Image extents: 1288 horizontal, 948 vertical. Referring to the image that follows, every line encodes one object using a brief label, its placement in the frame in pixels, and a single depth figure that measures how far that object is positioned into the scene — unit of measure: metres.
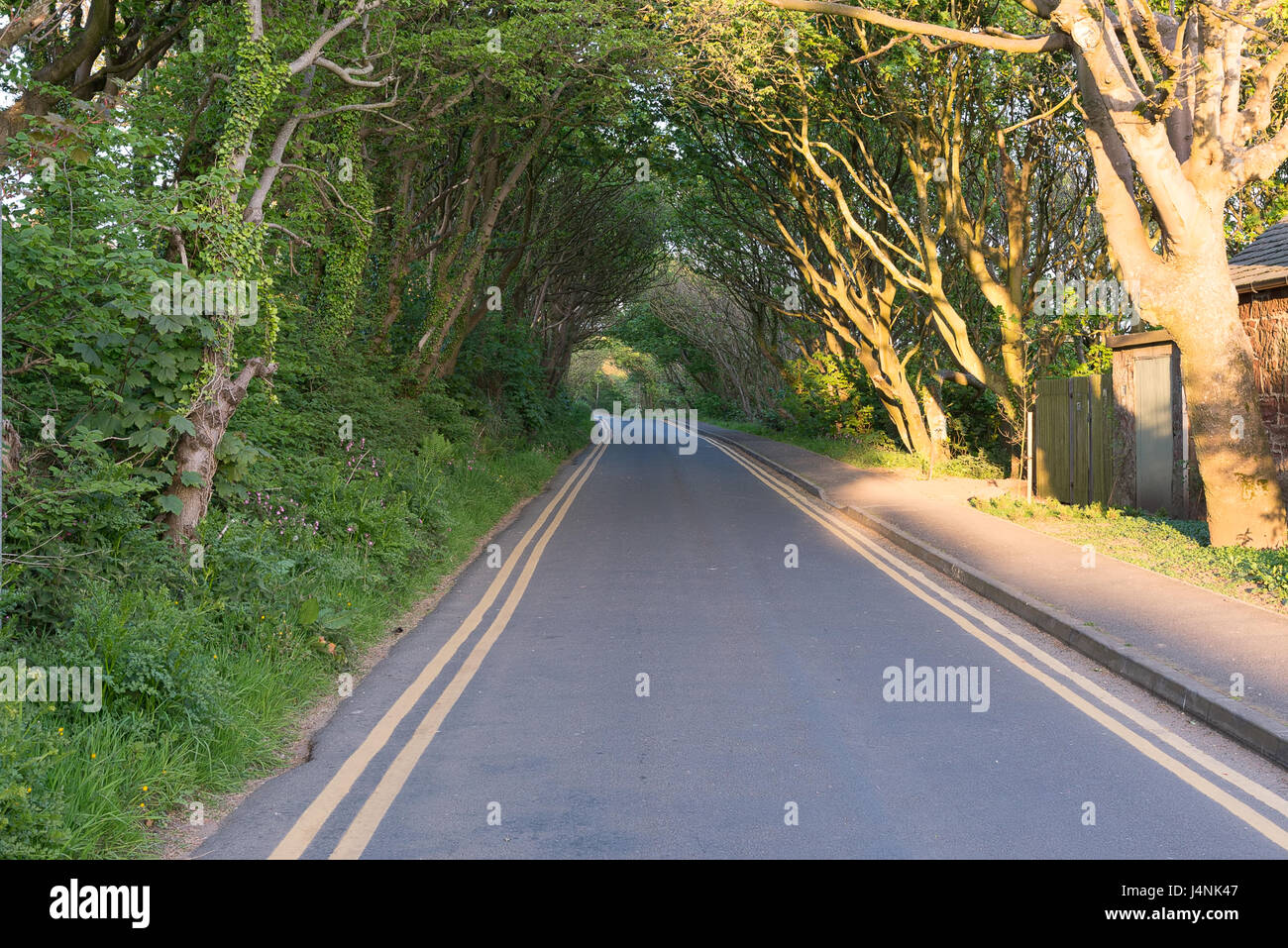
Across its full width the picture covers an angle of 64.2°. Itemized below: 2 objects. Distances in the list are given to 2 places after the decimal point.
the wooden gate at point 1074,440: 16.15
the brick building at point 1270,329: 12.98
